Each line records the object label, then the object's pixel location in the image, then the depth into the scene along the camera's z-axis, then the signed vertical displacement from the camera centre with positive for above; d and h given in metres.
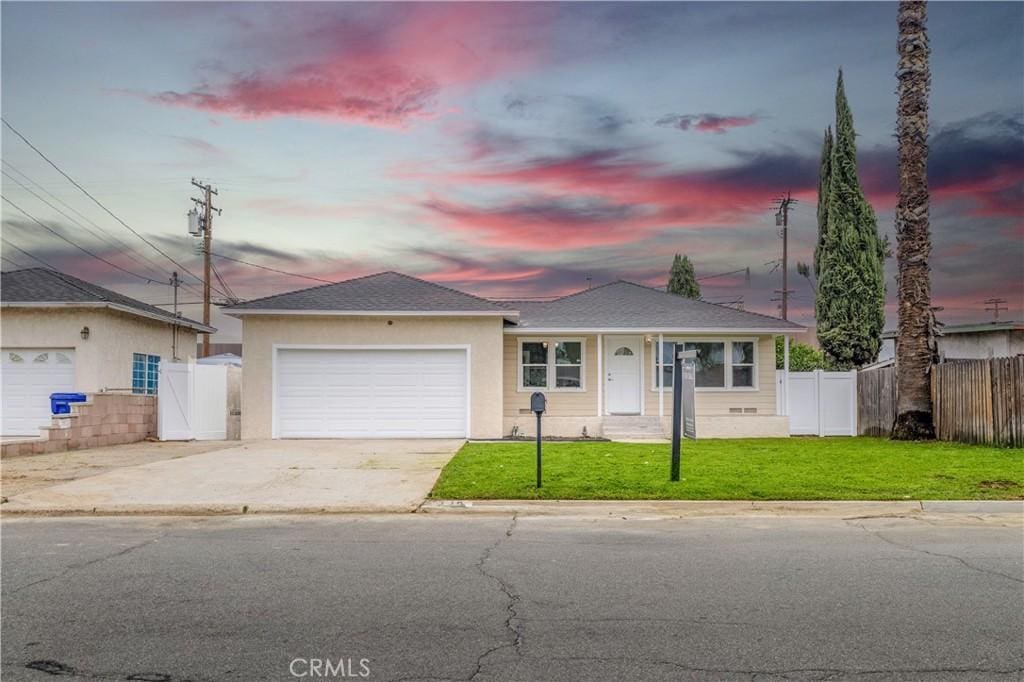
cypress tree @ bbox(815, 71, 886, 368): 32.44 +5.22
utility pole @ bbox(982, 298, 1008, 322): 38.41 +4.34
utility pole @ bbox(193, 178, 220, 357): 32.69 +6.94
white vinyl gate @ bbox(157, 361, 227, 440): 20.75 -0.33
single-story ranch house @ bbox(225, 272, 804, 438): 20.44 +0.58
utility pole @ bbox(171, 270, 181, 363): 26.17 +1.55
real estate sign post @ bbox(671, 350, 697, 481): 12.00 -0.12
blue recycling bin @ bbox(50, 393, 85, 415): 17.86 -0.28
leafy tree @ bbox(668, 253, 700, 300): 46.53 +6.70
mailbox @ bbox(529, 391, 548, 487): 11.20 -0.18
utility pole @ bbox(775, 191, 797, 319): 42.28 +9.06
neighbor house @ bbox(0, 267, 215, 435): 20.84 +1.16
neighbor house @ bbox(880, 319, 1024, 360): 27.72 +1.90
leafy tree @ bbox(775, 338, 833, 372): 30.36 +1.27
